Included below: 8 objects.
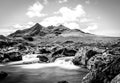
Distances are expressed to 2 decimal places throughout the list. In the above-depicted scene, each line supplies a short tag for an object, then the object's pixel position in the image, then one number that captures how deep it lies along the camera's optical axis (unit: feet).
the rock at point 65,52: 109.46
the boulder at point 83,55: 76.40
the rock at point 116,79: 31.32
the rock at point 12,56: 104.28
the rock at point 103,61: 39.49
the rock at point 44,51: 135.96
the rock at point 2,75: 56.35
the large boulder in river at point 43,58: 98.58
